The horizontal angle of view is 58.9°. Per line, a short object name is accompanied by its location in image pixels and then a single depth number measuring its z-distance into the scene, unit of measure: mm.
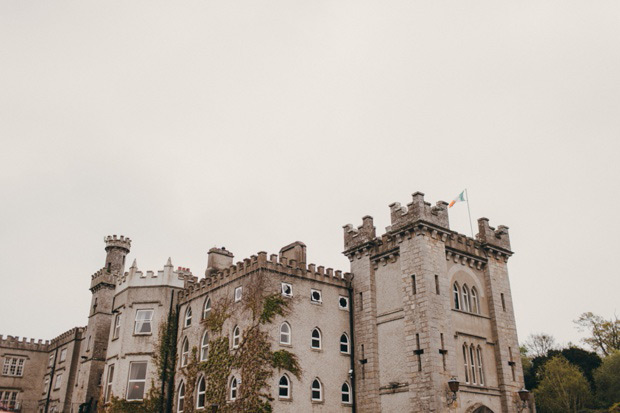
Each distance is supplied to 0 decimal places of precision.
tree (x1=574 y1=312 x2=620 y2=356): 60969
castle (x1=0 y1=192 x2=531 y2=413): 31172
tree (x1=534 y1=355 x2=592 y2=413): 46438
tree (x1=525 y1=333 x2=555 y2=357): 75000
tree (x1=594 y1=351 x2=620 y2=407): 46844
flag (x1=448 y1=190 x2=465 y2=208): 35209
